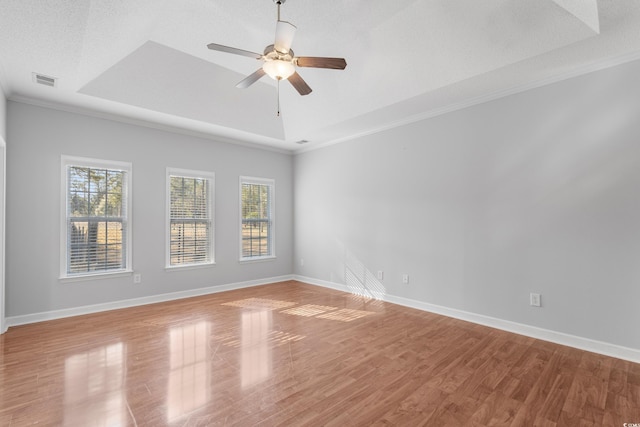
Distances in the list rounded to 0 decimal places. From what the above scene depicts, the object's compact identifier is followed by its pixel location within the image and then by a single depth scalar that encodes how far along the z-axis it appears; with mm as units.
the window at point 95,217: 4172
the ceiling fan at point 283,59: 2379
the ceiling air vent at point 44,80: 3316
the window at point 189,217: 5094
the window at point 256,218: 5996
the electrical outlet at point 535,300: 3406
